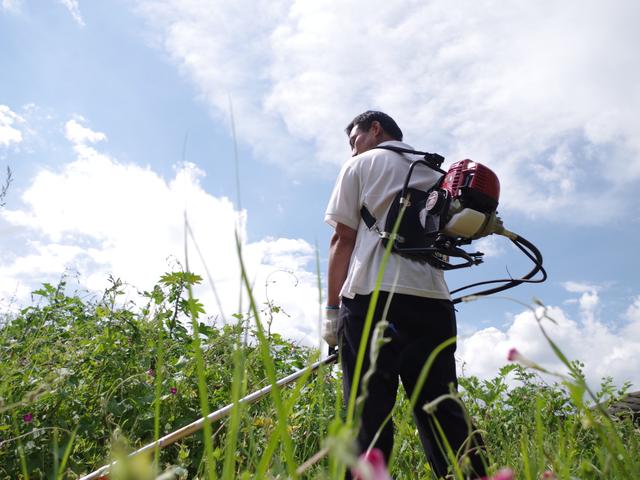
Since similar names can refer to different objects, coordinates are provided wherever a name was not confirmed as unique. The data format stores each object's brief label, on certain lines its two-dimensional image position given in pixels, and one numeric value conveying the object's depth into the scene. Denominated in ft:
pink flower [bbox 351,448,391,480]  1.15
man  8.42
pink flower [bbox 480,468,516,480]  1.52
